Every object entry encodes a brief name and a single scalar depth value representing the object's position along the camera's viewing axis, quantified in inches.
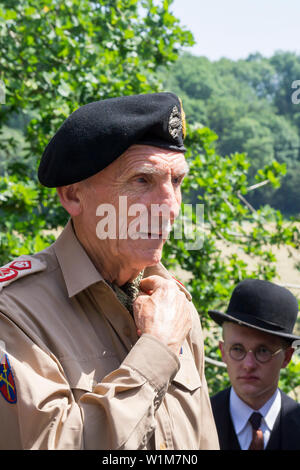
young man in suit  89.3
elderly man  57.5
